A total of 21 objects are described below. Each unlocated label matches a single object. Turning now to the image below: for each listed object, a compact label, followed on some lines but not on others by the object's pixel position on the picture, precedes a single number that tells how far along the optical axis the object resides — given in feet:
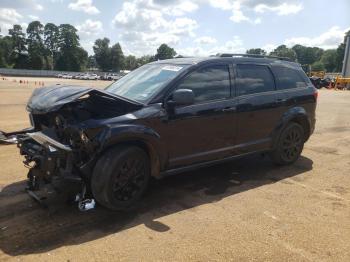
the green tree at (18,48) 376.48
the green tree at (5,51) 356.40
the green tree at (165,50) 430.61
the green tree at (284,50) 416.26
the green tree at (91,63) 459.65
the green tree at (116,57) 418.10
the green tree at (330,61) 394.81
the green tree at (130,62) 450.62
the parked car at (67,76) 283.90
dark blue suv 14.26
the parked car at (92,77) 269.23
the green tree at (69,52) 394.52
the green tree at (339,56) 369.91
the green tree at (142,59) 460.88
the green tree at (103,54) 421.18
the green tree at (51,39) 405.39
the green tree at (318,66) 387.30
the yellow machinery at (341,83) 136.67
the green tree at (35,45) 373.61
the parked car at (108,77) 274.28
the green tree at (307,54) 489.26
